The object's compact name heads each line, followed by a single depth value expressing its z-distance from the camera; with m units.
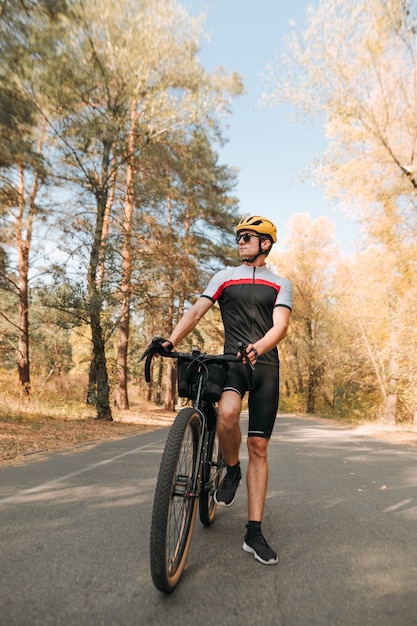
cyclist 2.86
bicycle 2.10
